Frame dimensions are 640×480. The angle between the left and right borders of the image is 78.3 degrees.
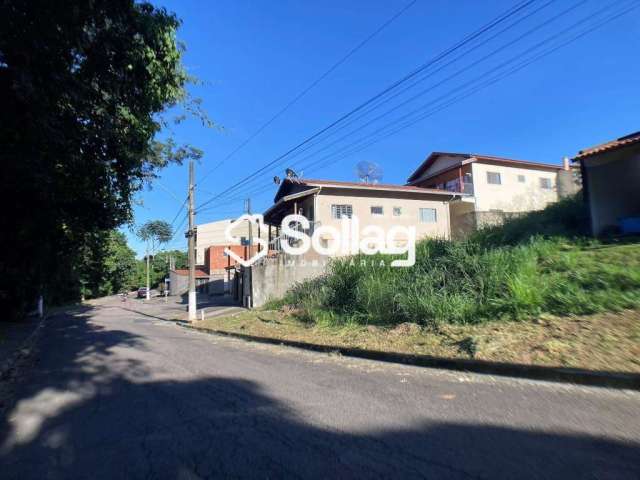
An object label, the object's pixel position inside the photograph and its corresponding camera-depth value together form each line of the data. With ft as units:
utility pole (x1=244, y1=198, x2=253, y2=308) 63.41
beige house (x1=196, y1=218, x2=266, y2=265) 203.72
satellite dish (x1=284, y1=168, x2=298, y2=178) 81.46
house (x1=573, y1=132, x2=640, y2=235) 39.40
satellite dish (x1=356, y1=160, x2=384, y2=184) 88.84
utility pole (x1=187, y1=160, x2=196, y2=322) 60.03
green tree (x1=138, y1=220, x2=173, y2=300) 197.36
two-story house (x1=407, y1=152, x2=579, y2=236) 94.28
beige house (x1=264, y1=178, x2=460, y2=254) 72.49
